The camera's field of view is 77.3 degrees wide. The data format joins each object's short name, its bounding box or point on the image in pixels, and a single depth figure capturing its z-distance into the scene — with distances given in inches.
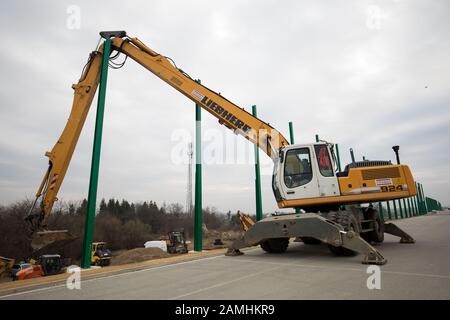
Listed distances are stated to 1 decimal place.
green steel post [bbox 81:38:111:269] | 275.9
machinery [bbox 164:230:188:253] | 977.7
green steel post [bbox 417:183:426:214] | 2324.1
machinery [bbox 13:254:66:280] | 537.7
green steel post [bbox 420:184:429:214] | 2419.5
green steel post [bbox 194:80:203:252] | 410.3
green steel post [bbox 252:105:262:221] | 539.5
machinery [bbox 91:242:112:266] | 813.9
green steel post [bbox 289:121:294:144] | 702.2
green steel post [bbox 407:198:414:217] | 2045.6
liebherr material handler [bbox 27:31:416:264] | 266.7
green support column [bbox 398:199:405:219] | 1697.8
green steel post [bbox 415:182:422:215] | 2281.0
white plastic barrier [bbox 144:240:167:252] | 1054.9
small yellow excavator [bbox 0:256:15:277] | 604.4
